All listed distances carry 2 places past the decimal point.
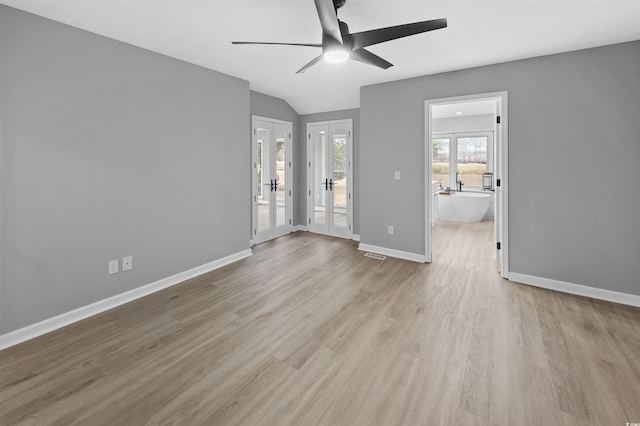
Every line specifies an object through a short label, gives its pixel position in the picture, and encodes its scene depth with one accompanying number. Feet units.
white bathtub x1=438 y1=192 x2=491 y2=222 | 22.30
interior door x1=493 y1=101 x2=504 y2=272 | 11.87
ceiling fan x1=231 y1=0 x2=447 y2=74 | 6.26
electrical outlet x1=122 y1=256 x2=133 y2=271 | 9.96
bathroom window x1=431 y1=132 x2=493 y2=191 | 24.29
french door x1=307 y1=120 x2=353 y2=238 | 18.31
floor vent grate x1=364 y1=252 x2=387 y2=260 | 14.59
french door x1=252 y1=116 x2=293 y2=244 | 16.79
